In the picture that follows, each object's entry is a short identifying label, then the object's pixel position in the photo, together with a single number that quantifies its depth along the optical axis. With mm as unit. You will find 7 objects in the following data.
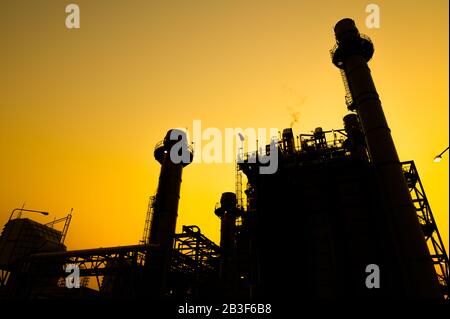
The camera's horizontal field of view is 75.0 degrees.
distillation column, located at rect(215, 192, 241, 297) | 28847
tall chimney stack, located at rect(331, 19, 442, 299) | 14844
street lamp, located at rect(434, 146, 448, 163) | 12548
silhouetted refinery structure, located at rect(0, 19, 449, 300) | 16188
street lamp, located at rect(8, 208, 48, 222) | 28073
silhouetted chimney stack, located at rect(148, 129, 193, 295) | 20391
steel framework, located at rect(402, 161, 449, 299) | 17516
